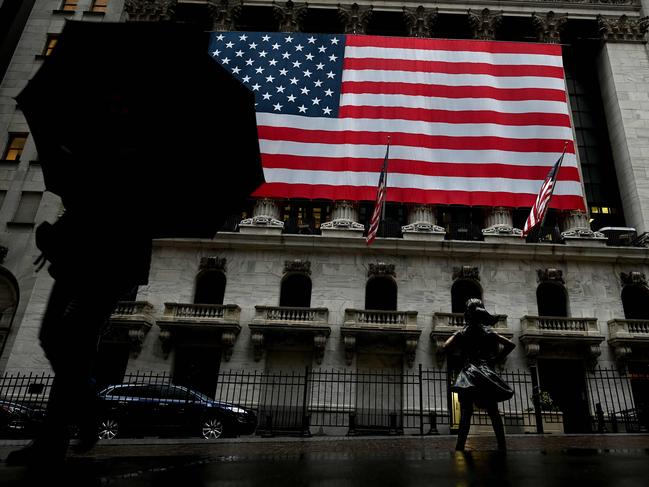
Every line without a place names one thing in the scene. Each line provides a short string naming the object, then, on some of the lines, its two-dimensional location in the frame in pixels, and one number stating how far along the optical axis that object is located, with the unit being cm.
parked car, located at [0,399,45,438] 1270
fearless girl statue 621
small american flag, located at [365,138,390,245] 1822
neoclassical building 2077
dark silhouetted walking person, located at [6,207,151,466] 378
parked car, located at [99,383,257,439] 1314
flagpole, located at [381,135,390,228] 1944
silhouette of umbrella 408
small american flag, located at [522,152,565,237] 1706
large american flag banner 2291
